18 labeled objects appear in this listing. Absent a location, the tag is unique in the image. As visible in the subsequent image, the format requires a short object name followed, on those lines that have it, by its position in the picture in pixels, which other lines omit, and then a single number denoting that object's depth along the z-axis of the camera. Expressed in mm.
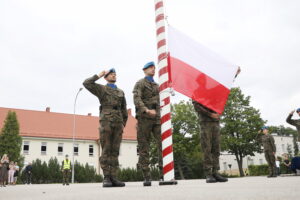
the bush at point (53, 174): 35125
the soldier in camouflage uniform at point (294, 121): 9288
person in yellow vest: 18375
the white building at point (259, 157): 66875
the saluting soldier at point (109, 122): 6520
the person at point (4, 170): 17234
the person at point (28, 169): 26681
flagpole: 5918
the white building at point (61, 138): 44500
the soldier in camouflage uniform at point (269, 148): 12654
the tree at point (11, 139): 36031
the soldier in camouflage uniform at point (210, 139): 6668
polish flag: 6305
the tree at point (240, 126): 37844
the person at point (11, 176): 23075
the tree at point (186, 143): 41500
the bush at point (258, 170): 36322
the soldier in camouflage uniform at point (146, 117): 6340
